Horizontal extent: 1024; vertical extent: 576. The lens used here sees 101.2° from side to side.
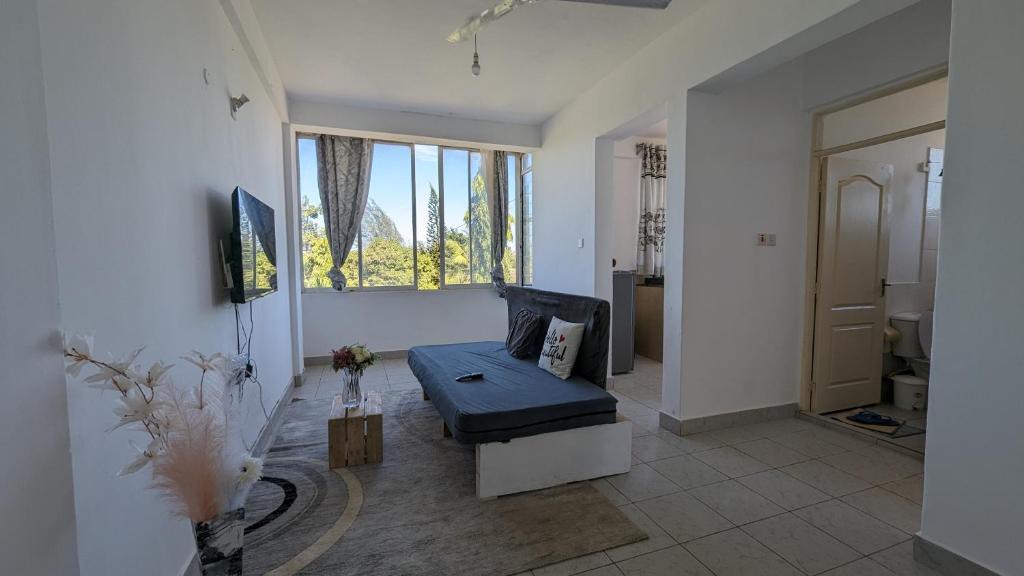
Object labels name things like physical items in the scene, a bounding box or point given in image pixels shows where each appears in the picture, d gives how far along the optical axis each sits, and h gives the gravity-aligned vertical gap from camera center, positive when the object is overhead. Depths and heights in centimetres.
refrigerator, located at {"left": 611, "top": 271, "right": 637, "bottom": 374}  493 -72
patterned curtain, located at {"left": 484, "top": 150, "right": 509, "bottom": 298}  600 +69
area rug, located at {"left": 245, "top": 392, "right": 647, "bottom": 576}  187 -134
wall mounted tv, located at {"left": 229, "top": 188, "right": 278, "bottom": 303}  214 +5
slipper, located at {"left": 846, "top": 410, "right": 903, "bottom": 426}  331 -129
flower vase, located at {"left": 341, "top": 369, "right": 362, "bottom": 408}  292 -92
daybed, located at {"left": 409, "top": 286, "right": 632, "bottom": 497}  233 -93
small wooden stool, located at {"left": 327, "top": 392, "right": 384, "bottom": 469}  269 -115
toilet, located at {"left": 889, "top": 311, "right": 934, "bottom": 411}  357 -85
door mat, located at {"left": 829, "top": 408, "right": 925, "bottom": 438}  312 -130
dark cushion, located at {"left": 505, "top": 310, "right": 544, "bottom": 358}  356 -69
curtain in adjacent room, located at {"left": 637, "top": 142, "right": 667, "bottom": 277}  583 +67
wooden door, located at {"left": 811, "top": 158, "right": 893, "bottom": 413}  344 -21
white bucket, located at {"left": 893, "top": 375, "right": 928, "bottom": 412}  355 -116
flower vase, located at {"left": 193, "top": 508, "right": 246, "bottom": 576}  99 -68
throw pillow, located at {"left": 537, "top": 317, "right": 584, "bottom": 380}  296 -65
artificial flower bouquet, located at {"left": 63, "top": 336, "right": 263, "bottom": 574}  87 -42
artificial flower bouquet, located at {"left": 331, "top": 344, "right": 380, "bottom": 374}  288 -69
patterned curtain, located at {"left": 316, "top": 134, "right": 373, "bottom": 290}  527 +88
